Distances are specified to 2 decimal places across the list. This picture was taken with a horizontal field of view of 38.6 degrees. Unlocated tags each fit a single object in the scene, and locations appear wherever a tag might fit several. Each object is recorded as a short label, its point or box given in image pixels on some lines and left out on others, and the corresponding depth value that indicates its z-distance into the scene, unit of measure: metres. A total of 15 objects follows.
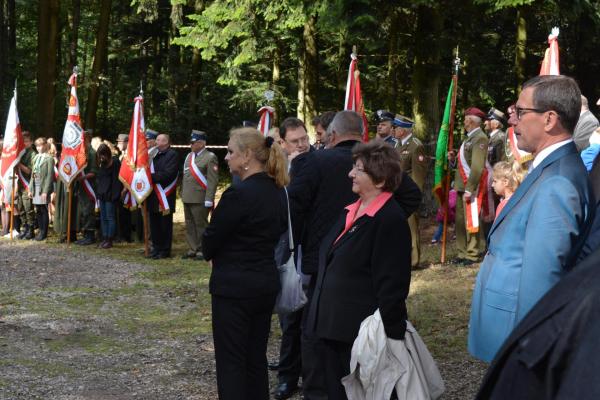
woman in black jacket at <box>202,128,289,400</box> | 5.09
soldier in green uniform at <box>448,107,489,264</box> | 11.99
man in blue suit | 3.38
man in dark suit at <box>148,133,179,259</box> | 14.60
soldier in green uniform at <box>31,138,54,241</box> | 16.41
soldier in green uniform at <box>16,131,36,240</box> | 16.83
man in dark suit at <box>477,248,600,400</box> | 1.65
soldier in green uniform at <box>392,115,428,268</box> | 12.29
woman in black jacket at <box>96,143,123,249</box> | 15.75
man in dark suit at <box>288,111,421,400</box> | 5.89
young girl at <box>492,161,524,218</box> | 6.85
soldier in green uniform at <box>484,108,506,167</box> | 12.18
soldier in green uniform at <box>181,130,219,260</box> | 14.23
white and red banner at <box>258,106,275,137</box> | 11.29
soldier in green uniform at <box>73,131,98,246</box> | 16.25
